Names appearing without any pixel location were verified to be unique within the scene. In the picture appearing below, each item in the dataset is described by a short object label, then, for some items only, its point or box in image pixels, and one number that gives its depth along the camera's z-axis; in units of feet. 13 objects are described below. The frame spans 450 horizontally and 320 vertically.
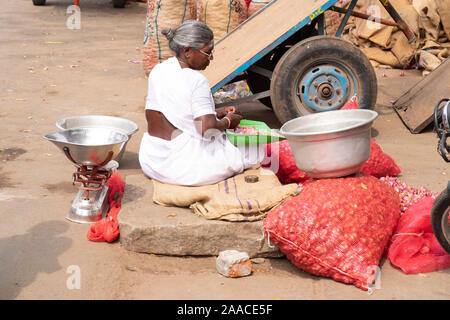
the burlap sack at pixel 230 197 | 11.76
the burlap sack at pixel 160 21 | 23.27
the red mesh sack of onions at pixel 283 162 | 14.30
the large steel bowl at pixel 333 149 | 11.37
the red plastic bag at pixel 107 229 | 12.01
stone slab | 11.62
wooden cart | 17.20
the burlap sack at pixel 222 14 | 23.12
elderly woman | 12.72
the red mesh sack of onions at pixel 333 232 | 10.68
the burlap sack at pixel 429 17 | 27.07
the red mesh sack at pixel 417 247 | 11.03
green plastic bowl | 13.60
